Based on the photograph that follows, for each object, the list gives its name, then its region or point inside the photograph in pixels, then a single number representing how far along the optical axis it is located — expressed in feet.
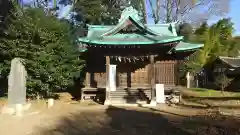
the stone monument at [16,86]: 32.01
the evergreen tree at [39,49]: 38.87
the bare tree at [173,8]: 75.55
